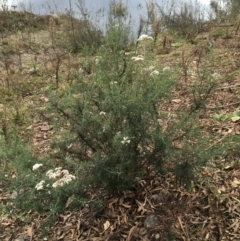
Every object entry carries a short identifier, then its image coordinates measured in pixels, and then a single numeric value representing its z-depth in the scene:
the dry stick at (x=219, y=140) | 1.85
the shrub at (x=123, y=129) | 1.49
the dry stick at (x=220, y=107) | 2.34
